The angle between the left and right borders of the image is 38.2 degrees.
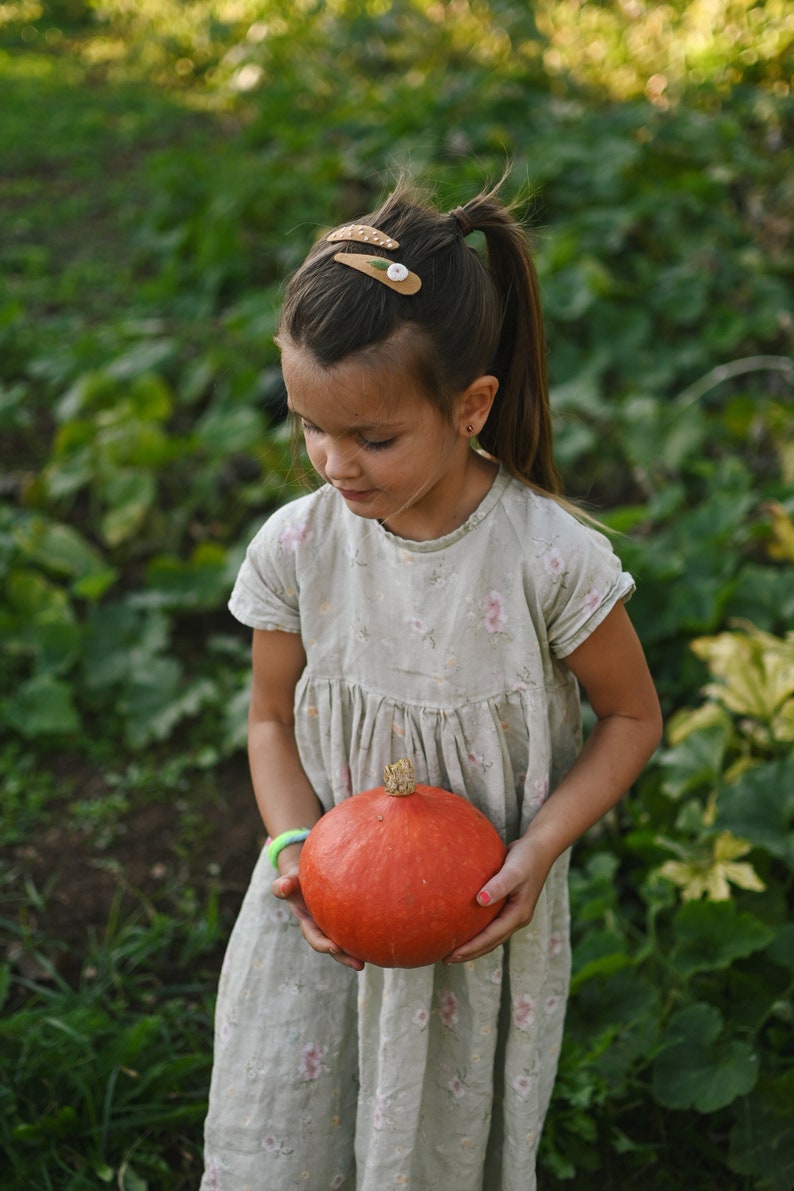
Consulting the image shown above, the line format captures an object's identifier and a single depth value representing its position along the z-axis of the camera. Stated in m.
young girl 1.39
